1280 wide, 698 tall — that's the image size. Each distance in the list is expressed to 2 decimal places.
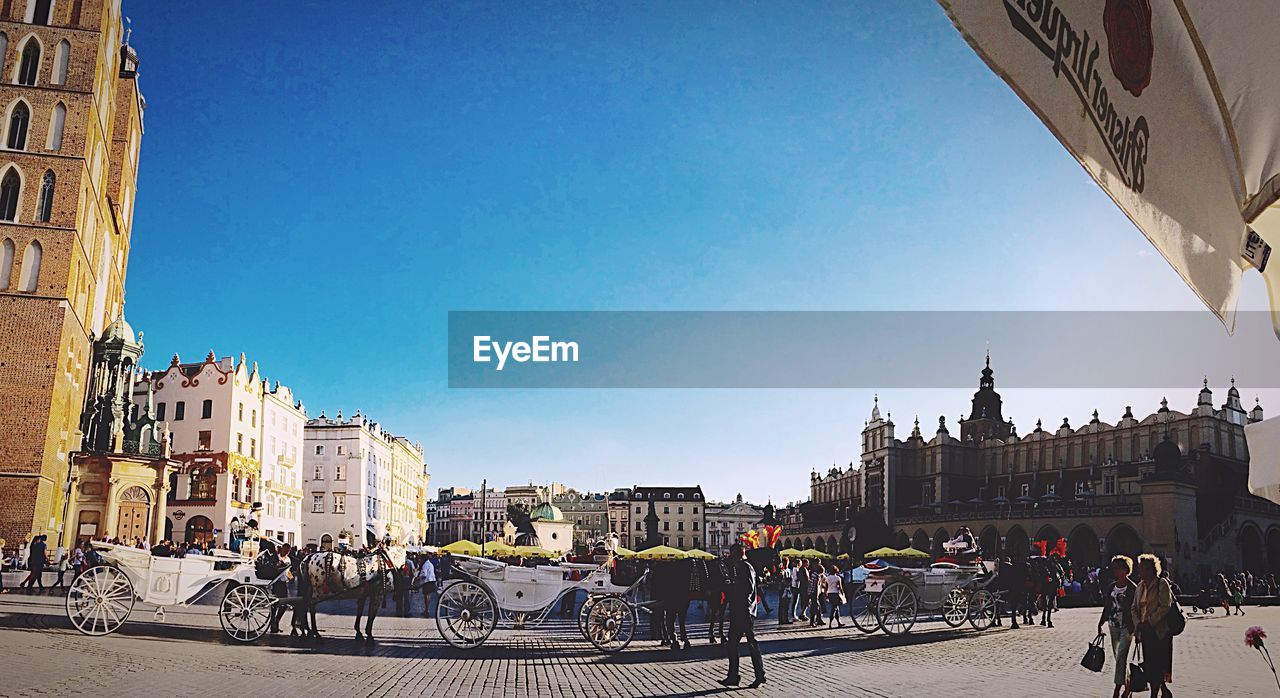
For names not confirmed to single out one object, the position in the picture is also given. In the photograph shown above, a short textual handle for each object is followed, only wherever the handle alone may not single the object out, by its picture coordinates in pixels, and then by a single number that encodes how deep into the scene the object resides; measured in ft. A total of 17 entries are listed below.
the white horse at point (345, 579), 51.13
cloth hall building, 174.53
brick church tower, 103.30
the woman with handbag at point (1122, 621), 30.91
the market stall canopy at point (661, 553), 118.42
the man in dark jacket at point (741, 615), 38.88
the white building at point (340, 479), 244.83
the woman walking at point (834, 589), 80.59
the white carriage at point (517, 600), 51.01
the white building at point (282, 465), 195.72
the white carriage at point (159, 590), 50.88
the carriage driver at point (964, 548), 105.81
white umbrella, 7.41
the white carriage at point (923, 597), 61.72
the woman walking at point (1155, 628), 27.96
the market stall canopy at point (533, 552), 100.96
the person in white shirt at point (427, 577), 84.02
